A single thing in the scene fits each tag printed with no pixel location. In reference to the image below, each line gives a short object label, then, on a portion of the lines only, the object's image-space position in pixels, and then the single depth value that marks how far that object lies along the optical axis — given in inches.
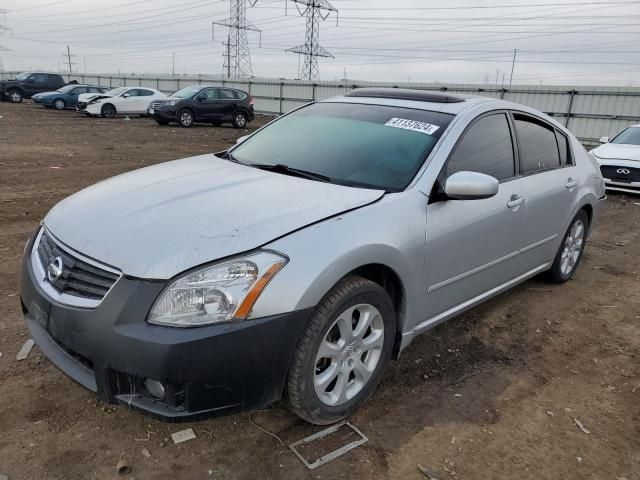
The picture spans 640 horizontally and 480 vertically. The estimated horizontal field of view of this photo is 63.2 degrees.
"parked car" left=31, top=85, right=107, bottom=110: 989.8
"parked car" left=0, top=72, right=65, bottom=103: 1128.2
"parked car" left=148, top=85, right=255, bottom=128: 753.6
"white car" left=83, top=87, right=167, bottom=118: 856.3
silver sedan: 83.2
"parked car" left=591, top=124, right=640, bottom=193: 374.3
